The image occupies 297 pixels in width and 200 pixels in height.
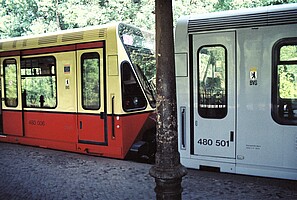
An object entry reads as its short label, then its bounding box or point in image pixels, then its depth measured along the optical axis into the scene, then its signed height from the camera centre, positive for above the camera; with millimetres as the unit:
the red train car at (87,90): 7426 -93
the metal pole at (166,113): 2748 -234
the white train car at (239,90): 5637 -120
